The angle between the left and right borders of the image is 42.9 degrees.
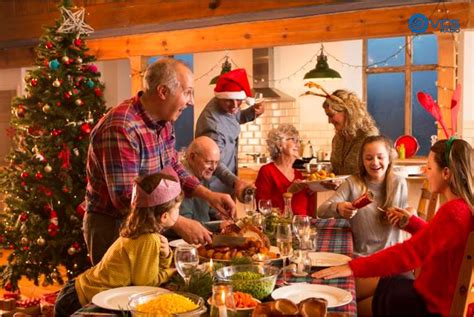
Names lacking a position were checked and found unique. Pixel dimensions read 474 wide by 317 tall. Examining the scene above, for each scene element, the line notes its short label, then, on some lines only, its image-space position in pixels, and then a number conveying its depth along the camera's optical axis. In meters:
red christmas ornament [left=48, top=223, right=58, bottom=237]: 5.08
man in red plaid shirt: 2.60
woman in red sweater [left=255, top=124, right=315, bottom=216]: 4.27
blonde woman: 4.36
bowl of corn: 1.62
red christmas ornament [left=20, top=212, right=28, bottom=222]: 5.16
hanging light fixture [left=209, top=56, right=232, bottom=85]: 8.05
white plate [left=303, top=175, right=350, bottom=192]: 3.96
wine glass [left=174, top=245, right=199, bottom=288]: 1.93
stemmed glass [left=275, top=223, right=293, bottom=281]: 2.37
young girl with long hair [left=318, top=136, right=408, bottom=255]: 3.41
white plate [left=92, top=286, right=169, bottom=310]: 1.84
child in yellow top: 2.10
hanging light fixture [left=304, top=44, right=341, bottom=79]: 7.46
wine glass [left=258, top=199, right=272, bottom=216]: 3.21
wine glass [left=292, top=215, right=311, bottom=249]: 2.46
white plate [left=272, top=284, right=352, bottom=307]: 1.91
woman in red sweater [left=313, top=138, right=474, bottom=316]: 2.47
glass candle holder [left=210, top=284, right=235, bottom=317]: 1.57
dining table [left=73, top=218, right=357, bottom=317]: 1.84
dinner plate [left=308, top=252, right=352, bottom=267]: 2.42
